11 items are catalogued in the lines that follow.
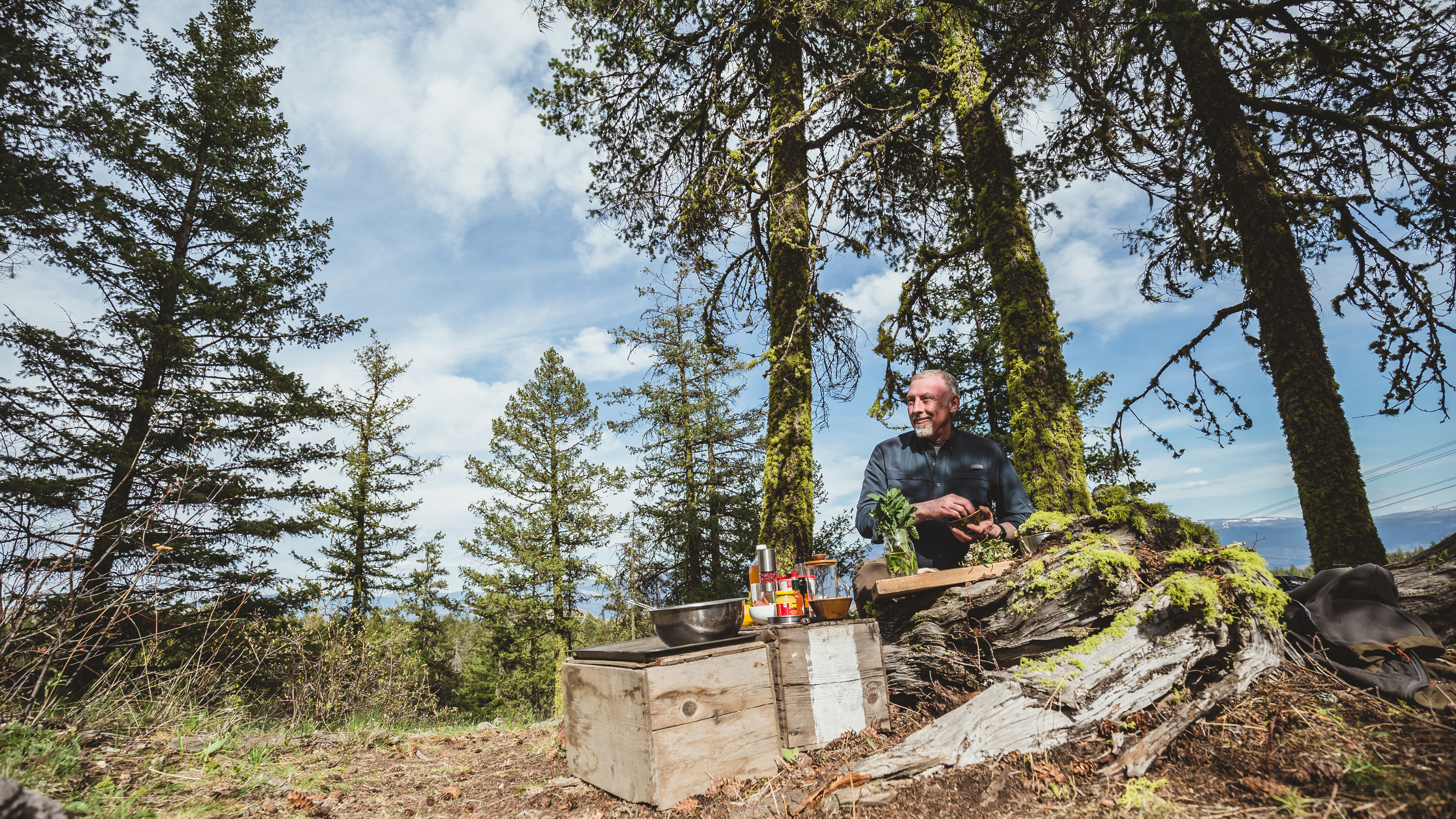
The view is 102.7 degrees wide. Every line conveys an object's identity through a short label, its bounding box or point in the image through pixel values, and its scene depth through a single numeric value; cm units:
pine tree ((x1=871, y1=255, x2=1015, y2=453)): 795
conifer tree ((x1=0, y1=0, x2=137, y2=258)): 888
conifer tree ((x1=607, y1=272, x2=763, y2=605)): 1808
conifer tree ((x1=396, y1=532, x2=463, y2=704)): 2216
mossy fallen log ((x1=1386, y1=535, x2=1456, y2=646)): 272
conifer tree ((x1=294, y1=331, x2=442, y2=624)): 2033
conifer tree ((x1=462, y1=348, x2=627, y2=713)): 2083
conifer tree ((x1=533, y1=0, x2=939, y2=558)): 605
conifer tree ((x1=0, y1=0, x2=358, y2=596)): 1022
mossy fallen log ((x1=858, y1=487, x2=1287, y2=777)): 250
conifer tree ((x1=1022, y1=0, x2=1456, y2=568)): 524
